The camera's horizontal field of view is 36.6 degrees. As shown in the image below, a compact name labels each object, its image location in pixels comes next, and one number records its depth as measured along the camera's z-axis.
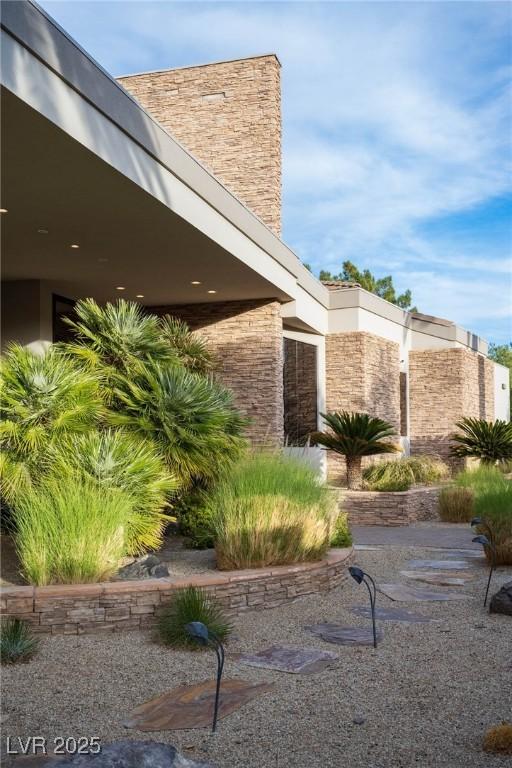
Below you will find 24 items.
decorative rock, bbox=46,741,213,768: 2.50
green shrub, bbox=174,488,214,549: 7.92
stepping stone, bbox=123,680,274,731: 3.70
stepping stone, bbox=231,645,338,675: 4.65
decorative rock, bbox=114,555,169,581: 5.96
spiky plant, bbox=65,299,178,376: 8.79
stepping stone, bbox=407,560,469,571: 8.30
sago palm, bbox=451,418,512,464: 17.52
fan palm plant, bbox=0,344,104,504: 7.13
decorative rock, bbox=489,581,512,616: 6.02
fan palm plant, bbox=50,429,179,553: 6.83
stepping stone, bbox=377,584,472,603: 6.70
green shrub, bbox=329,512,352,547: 7.91
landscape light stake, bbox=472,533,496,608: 7.90
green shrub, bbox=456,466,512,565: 8.31
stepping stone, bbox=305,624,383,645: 5.27
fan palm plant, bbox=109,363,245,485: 8.25
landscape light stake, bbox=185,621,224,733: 3.52
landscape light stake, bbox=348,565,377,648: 4.97
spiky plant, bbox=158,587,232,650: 5.02
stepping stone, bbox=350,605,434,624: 5.92
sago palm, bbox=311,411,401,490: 13.01
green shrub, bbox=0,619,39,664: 4.63
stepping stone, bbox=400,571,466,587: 7.42
